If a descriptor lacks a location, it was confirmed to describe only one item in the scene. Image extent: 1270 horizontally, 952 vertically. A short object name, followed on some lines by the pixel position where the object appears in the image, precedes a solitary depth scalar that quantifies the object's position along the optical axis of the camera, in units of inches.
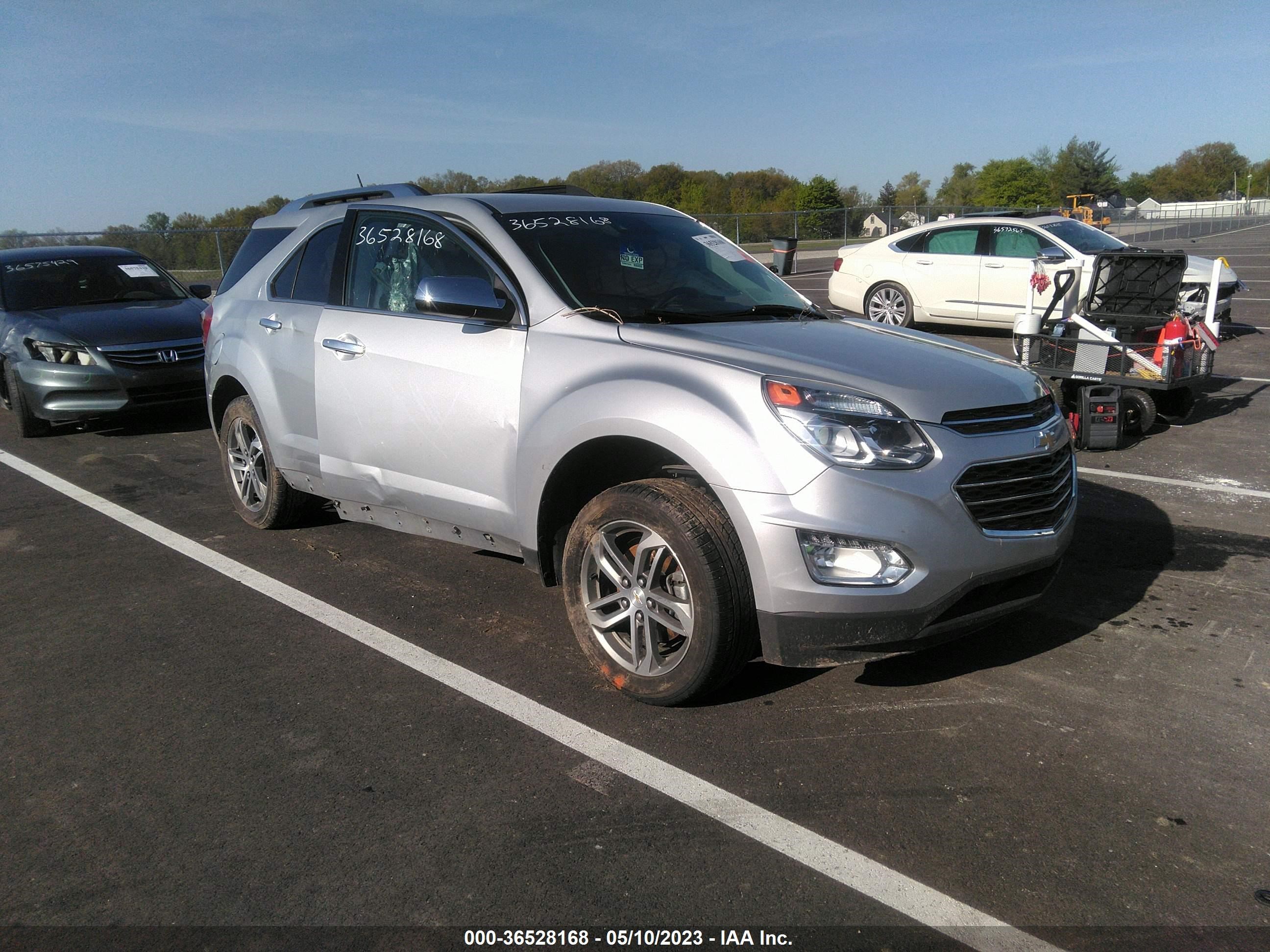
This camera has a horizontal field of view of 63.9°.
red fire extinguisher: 307.4
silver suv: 130.1
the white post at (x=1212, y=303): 341.7
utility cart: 301.4
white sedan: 503.8
